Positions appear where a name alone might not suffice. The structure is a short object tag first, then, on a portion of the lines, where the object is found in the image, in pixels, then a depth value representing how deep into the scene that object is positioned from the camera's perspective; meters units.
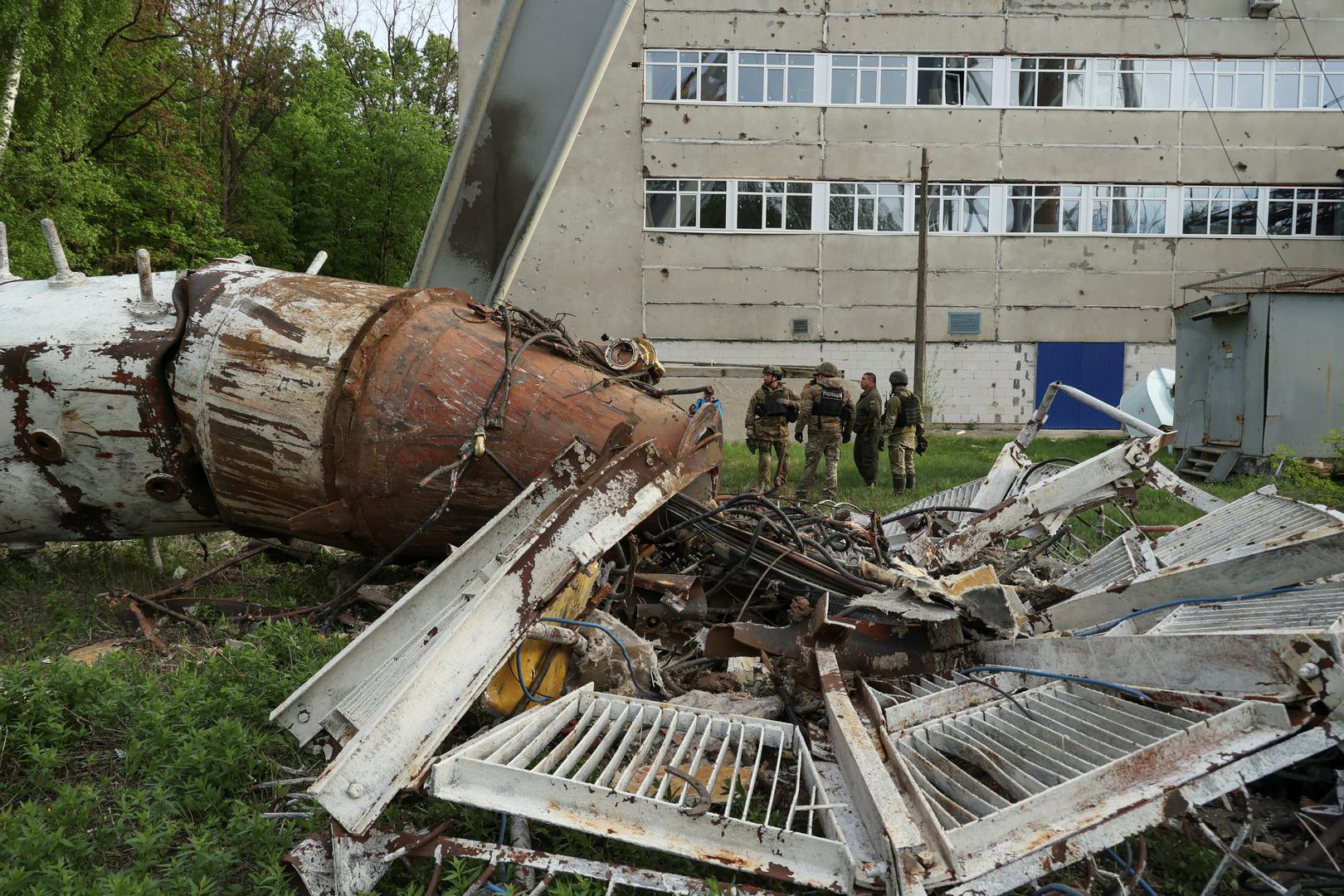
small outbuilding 10.91
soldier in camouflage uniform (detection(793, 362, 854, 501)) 10.15
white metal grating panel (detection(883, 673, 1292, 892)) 2.23
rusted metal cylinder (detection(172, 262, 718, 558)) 4.18
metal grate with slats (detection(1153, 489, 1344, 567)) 3.75
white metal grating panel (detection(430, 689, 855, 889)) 2.31
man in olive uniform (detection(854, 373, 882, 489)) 10.83
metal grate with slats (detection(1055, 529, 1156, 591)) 4.27
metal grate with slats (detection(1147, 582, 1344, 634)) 2.81
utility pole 15.85
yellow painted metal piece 3.15
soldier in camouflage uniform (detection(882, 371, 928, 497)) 10.52
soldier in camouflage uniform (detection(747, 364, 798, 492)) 10.75
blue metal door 19.89
